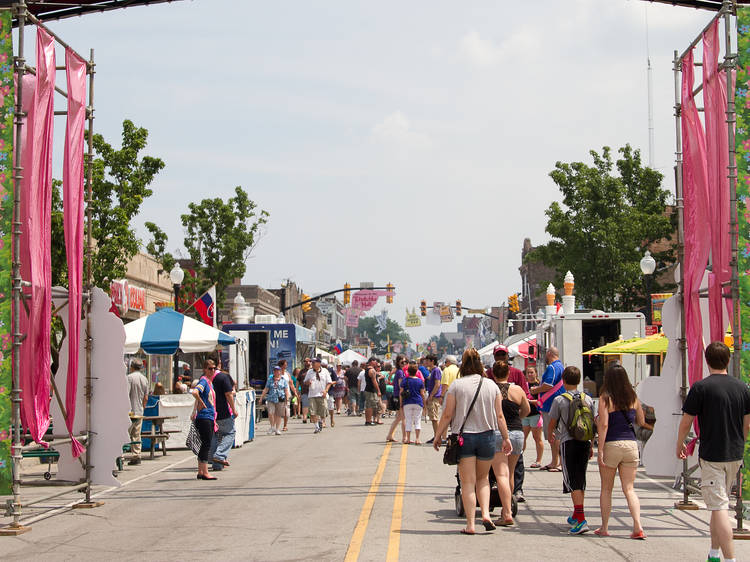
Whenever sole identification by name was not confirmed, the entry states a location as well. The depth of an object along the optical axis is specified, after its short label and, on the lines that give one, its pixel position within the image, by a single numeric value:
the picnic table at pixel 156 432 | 18.53
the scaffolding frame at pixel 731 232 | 9.66
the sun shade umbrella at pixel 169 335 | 20.39
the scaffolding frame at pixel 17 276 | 10.16
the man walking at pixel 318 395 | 24.95
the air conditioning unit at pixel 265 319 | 34.72
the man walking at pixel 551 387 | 15.60
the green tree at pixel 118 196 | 24.64
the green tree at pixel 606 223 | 40.12
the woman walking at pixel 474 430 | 9.52
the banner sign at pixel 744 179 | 9.64
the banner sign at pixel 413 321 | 137.75
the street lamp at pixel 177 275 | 28.25
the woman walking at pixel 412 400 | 20.69
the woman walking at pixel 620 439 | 9.30
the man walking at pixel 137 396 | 18.14
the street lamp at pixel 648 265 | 28.69
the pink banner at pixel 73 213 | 11.73
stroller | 10.64
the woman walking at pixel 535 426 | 15.67
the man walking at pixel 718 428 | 7.77
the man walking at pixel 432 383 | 22.38
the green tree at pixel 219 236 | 44.53
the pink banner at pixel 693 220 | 11.04
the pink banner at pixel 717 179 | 10.21
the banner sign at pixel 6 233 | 10.16
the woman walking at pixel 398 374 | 21.61
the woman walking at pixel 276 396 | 23.77
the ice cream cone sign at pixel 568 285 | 30.89
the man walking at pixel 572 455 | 9.71
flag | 26.95
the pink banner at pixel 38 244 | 10.66
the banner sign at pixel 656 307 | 34.75
